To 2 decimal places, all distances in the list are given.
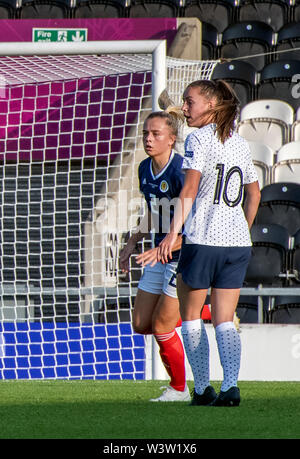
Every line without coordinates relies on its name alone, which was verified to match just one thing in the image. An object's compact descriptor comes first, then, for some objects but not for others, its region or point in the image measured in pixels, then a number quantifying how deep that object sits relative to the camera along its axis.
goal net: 7.68
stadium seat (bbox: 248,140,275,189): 10.54
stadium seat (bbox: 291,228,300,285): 9.35
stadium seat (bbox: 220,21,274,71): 12.44
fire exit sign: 12.54
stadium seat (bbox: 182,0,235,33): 13.09
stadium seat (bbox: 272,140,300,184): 10.55
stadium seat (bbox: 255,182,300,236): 9.84
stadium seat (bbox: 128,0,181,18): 13.15
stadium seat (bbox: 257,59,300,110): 11.69
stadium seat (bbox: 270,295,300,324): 8.81
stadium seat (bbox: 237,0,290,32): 13.06
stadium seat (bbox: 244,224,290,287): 9.18
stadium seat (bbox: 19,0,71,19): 13.36
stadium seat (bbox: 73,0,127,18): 13.27
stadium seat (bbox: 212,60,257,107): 11.78
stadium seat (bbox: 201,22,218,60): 12.36
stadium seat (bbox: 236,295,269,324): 8.90
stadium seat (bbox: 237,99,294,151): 11.16
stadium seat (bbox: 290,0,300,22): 13.05
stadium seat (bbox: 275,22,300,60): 12.36
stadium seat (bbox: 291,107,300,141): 11.00
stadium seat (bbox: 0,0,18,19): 13.43
